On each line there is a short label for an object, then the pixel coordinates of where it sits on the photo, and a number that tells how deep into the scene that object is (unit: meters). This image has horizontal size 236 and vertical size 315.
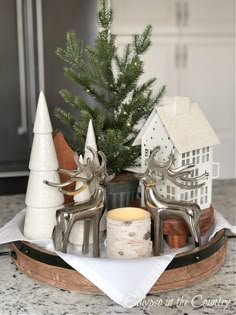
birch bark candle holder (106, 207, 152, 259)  0.81
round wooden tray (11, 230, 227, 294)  0.79
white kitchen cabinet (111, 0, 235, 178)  1.81
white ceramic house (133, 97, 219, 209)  0.90
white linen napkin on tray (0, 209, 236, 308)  0.74
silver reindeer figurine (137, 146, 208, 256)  0.84
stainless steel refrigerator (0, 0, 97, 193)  1.48
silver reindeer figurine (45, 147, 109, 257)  0.82
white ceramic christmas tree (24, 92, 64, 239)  0.89
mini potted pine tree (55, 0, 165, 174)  0.97
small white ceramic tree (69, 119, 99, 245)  0.89
